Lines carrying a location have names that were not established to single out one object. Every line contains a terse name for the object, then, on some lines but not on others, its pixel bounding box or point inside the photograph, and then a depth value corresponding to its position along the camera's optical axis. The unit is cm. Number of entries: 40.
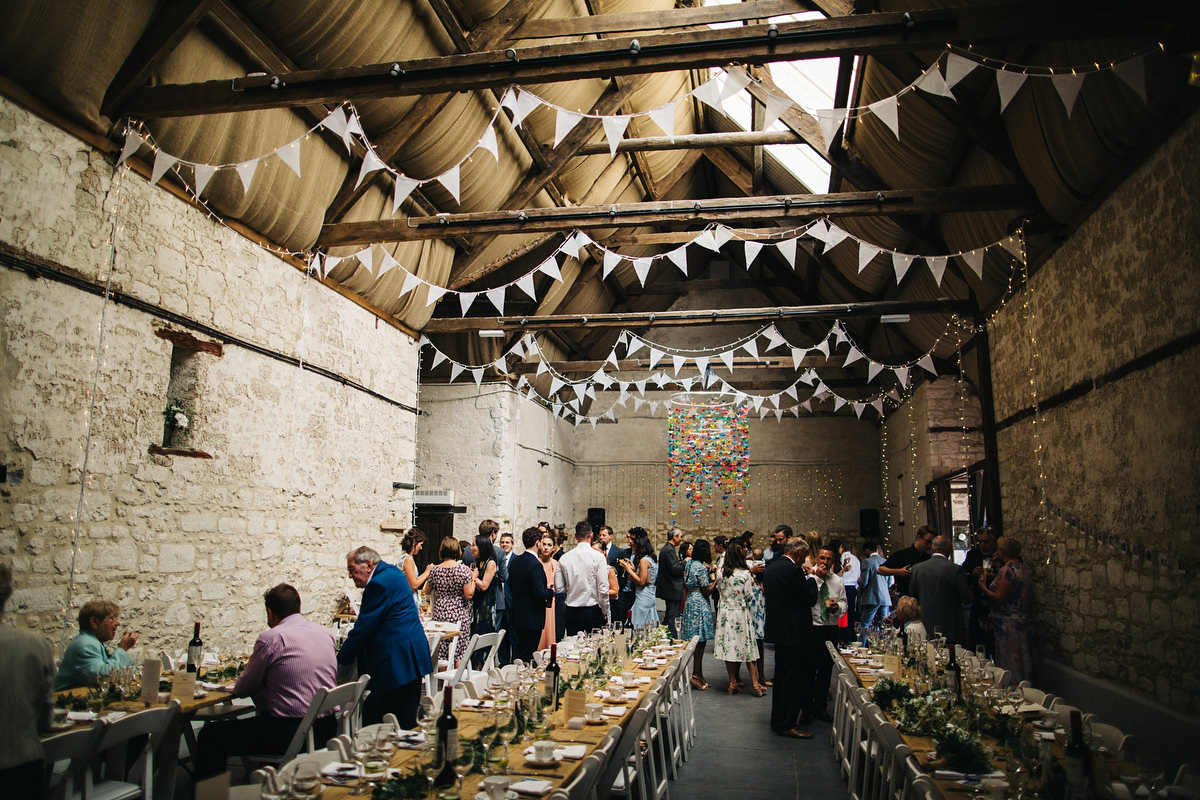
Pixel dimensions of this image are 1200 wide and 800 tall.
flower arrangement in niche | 521
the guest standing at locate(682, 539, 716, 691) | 720
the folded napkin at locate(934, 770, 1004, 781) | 252
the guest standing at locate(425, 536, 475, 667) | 580
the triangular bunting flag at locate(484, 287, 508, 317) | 820
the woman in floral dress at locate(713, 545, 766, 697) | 668
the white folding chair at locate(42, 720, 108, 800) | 257
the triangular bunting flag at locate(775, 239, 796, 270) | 735
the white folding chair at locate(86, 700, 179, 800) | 274
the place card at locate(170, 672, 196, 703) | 352
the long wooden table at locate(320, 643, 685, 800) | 234
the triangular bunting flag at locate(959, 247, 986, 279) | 642
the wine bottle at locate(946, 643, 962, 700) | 346
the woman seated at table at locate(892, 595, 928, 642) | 519
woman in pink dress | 602
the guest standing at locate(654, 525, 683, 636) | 818
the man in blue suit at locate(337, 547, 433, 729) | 367
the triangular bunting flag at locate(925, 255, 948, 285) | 675
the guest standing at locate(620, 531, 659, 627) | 820
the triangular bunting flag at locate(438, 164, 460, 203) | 549
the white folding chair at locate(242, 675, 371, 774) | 320
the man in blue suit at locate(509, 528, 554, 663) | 568
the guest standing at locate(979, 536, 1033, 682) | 573
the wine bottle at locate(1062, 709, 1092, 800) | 218
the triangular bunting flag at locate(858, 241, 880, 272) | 674
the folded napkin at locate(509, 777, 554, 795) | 229
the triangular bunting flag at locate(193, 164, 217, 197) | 487
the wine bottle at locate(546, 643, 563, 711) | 338
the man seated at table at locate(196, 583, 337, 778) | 335
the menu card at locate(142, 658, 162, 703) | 337
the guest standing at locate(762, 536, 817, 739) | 550
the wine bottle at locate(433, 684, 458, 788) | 230
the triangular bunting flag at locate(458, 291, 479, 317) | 822
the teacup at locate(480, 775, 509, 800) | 217
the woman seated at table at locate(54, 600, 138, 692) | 363
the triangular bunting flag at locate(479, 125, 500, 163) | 502
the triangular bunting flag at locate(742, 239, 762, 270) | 721
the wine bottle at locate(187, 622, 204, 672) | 409
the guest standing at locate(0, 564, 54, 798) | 236
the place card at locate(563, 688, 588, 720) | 311
